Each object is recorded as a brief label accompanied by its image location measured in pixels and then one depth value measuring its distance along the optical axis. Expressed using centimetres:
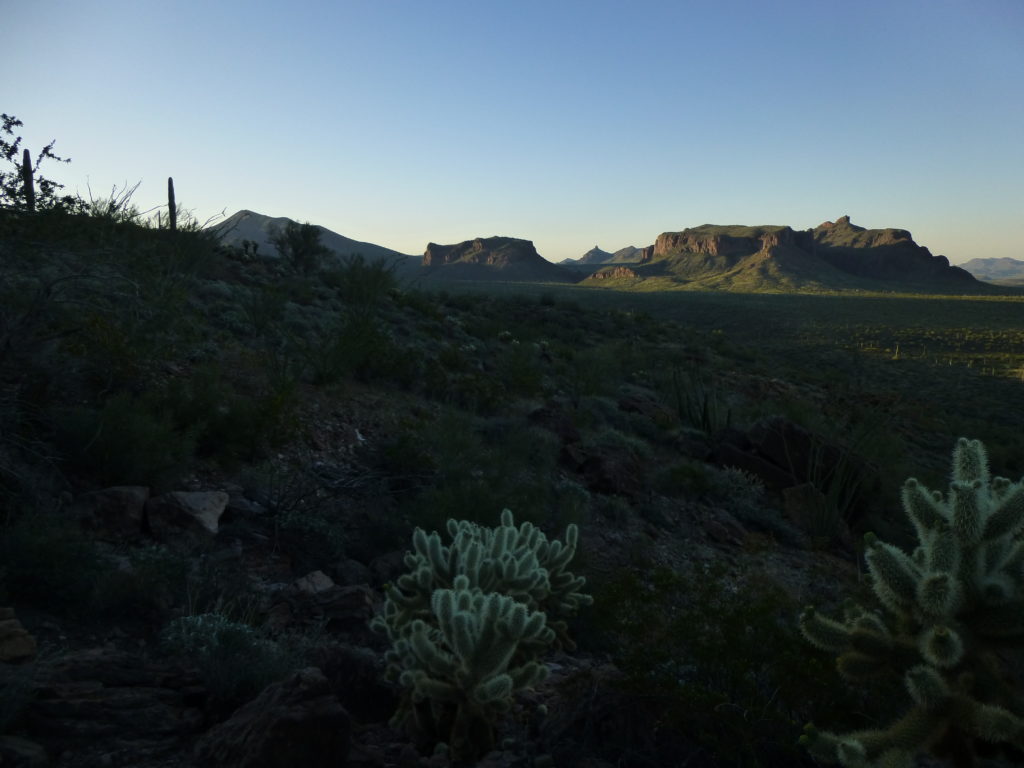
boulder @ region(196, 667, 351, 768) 306
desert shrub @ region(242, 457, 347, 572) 611
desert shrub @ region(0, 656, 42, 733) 318
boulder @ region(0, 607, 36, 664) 365
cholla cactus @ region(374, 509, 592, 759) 341
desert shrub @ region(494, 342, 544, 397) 1388
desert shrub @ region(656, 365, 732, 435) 1395
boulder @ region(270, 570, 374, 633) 495
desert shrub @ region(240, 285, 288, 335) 1286
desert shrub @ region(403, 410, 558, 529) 693
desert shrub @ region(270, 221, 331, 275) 2577
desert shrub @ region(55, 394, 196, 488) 627
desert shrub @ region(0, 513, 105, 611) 446
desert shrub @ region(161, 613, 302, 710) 379
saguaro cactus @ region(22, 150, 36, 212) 784
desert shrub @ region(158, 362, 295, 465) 759
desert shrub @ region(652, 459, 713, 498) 1009
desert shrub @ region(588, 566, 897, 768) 357
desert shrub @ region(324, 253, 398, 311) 1683
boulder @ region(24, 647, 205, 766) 330
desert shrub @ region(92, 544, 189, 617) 457
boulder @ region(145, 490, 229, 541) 577
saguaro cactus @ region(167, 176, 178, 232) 1653
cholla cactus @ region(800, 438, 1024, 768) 307
